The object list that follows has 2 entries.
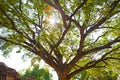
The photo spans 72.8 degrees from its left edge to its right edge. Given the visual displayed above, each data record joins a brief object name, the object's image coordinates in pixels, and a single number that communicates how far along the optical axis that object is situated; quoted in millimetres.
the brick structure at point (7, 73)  7450
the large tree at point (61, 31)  4094
